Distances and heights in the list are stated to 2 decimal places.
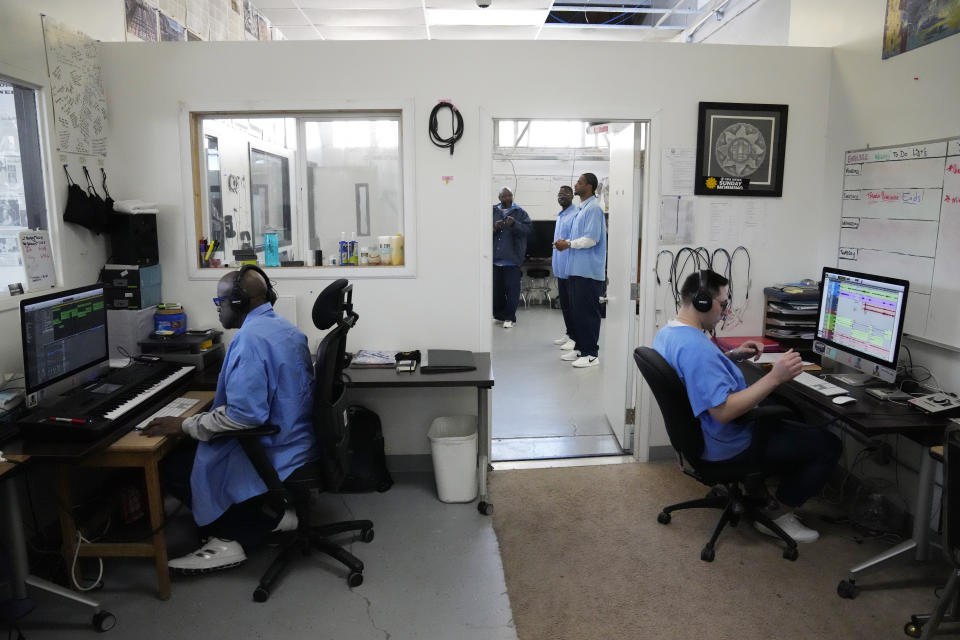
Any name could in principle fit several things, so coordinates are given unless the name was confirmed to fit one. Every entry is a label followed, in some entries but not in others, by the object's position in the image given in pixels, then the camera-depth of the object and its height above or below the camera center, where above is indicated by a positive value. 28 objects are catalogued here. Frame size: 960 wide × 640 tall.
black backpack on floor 3.45 -1.21
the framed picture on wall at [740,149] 3.57 +0.41
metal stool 9.41 -0.91
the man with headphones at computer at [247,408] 2.40 -0.68
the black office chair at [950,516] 1.85 -0.82
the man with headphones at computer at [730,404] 2.51 -0.67
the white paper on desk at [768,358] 3.26 -0.66
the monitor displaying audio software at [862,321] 2.66 -0.41
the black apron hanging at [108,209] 3.27 +0.06
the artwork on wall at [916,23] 2.69 +0.86
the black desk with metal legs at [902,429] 2.41 -0.73
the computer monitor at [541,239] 9.03 -0.20
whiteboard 2.75 +0.01
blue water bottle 3.60 -0.16
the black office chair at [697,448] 2.57 -0.89
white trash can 3.28 -1.19
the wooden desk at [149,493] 2.39 -1.00
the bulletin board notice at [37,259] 2.85 -0.16
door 3.83 -0.29
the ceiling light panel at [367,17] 5.48 +1.73
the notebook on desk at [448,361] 3.21 -0.68
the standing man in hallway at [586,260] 5.28 -0.29
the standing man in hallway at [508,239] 7.08 -0.16
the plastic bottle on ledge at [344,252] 3.60 -0.15
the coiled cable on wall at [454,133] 3.46 +0.48
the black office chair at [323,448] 2.43 -0.84
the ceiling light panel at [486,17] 5.39 +1.71
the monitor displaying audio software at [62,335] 2.37 -0.43
